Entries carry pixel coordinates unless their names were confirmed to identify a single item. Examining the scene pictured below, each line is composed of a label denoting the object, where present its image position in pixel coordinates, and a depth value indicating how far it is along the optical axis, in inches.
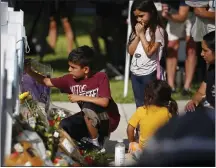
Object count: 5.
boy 432.5
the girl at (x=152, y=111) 416.2
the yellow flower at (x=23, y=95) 394.3
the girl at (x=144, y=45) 489.7
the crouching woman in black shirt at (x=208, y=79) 427.5
